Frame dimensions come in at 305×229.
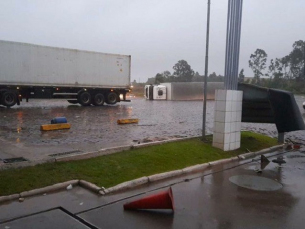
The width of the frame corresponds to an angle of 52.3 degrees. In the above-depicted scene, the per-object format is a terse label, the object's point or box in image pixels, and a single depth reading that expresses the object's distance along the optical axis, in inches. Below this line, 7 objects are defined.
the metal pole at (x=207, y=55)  399.5
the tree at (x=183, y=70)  3457.7
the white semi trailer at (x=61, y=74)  864.3
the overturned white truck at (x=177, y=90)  1706.4
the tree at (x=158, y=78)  2777.6
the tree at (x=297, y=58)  2155.5
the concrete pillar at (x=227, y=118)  370.3
